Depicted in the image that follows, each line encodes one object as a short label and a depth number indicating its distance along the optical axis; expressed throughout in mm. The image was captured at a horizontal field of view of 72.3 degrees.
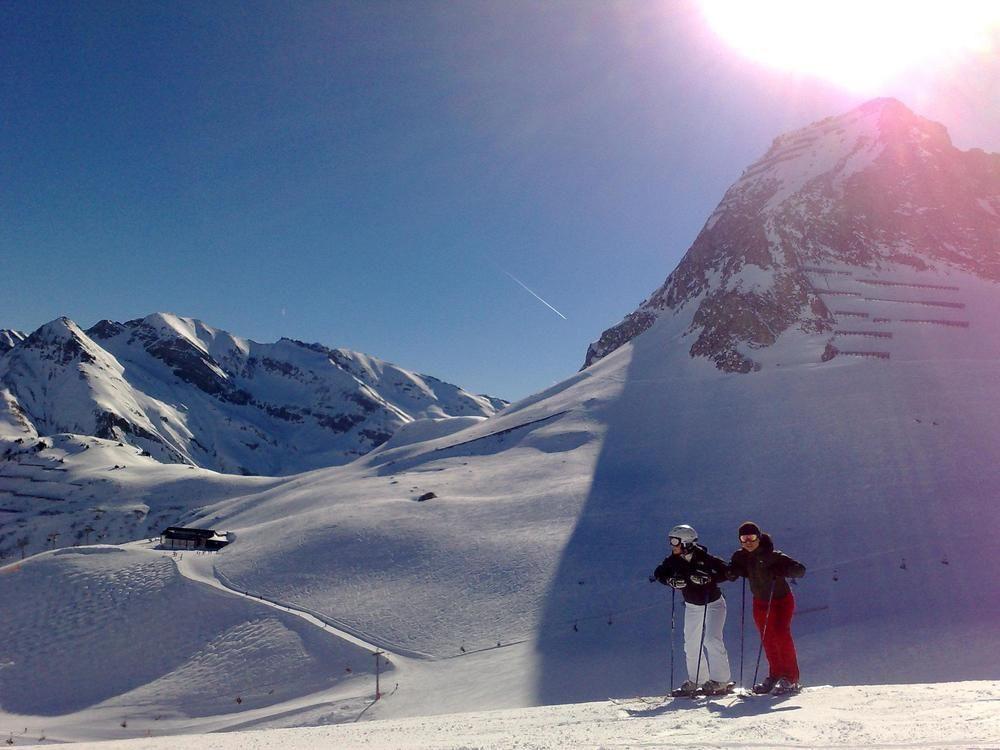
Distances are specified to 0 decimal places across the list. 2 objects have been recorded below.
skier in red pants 10922
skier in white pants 11328
